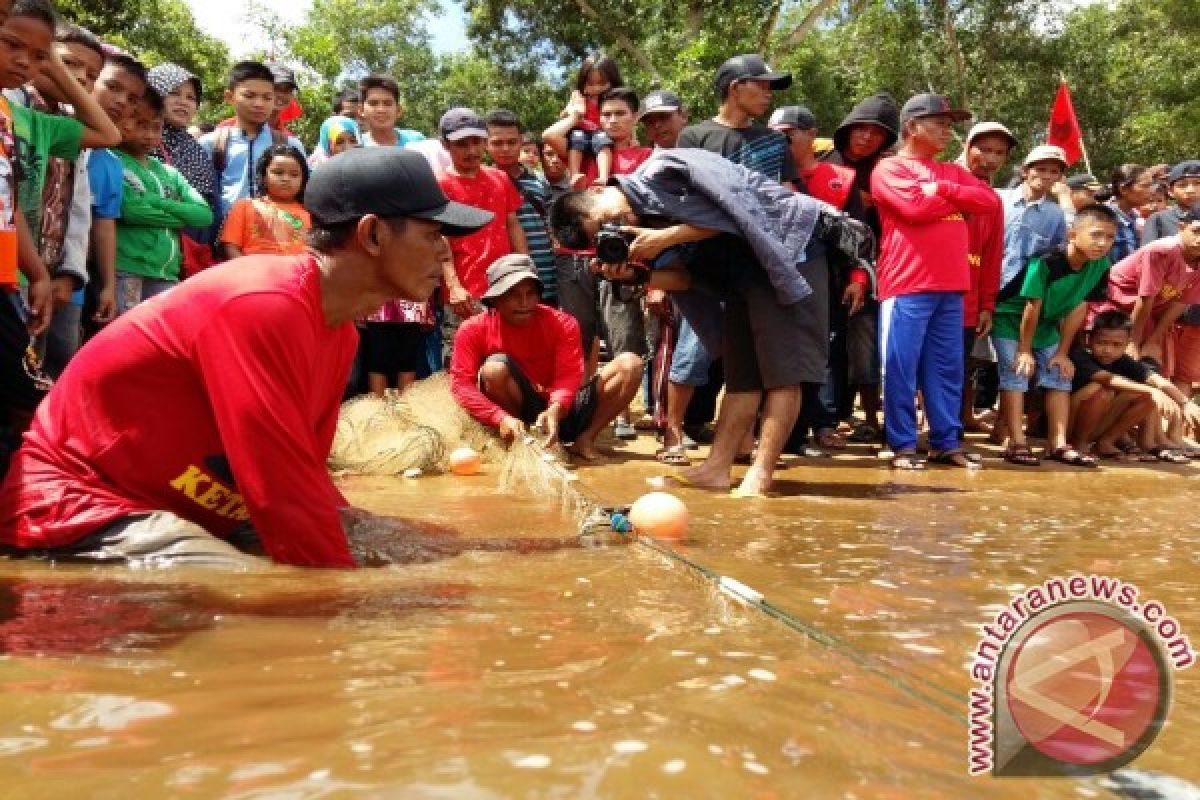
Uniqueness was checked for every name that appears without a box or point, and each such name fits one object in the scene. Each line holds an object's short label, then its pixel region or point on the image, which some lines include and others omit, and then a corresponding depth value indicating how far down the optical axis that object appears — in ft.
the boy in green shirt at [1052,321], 22.31
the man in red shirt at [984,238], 21.94
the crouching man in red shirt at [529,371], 19.24
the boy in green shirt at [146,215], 17.35
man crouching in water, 8.83
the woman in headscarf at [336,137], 24.61
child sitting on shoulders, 24.88
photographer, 15.90
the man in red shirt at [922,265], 19.88
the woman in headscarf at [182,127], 20.06
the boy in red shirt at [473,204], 21.59
